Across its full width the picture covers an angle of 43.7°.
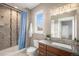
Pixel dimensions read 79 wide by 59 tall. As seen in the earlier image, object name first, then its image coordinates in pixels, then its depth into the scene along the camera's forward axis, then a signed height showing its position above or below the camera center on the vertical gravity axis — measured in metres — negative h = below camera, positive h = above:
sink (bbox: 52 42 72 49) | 1.60 -0.28
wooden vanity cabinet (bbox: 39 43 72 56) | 1.62 -0.38
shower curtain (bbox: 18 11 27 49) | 1.77 -0.02
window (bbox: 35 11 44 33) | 1.77 +0.12
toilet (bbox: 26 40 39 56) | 1.74 -0.37
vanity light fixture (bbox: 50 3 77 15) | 1.63 +0.33
